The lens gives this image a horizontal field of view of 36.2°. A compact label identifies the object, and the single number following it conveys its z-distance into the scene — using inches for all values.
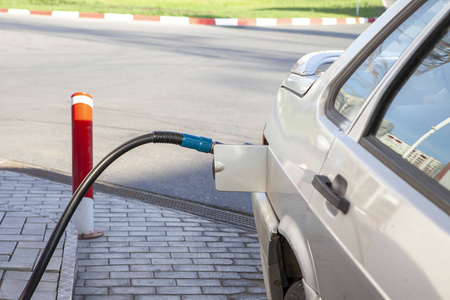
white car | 56.7
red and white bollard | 156.4
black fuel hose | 107.2
